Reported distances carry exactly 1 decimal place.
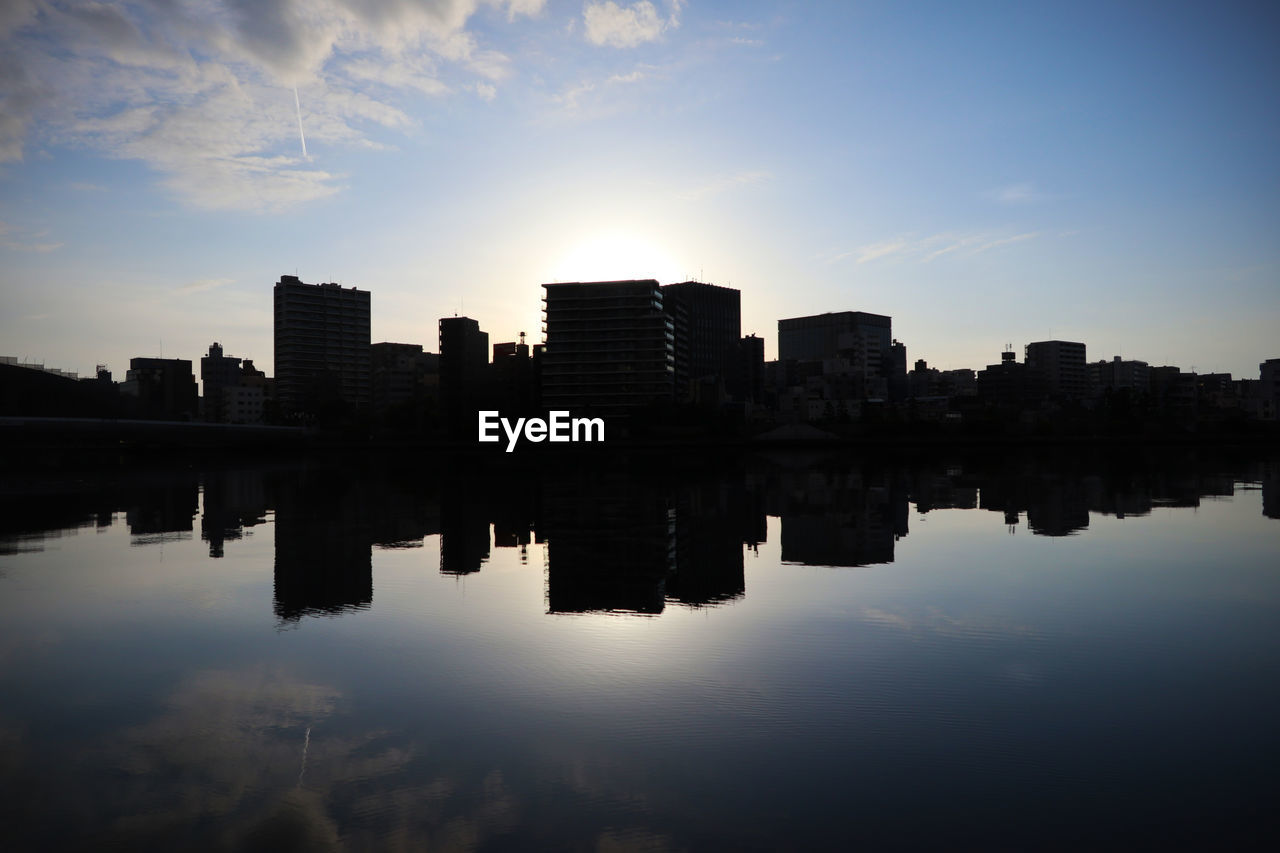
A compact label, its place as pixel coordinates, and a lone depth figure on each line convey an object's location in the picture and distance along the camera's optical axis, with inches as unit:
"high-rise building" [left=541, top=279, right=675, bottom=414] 5885.8
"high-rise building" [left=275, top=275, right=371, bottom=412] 7657.5
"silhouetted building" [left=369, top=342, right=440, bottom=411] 7623.0
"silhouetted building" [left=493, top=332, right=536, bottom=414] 5974.4
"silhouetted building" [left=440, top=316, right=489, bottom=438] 6973.4
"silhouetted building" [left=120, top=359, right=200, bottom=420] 6296.3
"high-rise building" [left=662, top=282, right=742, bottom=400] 6653.5
